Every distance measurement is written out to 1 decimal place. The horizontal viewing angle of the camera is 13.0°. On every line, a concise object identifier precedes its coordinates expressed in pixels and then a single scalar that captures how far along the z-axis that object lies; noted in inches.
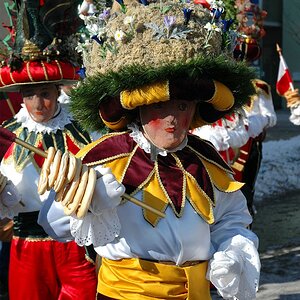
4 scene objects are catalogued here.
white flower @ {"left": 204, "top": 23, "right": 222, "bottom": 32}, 211.3
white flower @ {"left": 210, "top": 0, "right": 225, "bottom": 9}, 218.8
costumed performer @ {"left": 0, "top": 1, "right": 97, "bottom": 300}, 295.4
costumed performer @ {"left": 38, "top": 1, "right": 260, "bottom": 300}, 204.5
